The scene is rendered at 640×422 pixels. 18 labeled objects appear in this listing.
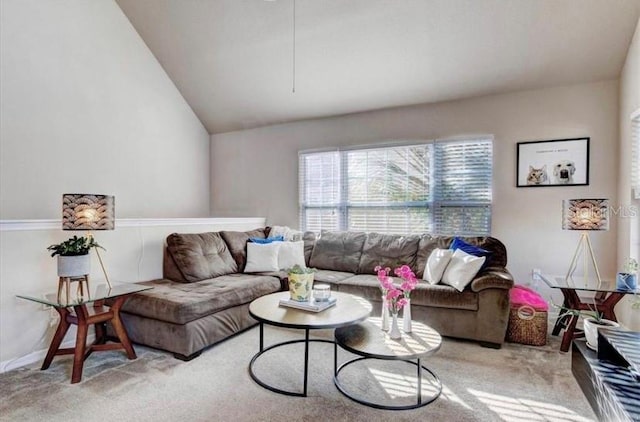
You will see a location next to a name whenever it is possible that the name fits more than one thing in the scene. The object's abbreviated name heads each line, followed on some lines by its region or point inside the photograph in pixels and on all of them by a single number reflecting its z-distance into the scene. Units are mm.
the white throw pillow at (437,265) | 3350
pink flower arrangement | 2305
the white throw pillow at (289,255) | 4164
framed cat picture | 3660
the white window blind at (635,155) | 2941
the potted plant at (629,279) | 2719
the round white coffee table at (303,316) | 2213
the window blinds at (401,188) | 4125
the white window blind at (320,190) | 4953
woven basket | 3008
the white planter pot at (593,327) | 2332
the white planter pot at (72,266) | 2570
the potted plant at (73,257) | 2574
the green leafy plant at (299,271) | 2617
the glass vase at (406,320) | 2353
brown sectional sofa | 2822
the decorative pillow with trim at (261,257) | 4020
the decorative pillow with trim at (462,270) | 3088
